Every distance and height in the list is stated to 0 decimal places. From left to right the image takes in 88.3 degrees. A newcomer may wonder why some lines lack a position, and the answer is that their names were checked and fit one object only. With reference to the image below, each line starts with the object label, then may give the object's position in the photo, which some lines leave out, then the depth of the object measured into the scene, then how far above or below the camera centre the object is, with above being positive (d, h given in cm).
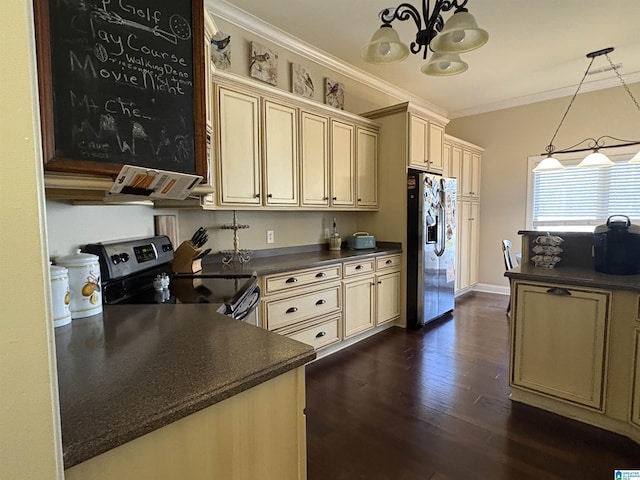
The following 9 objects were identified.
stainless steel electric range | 148 -36
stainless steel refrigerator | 362 -31
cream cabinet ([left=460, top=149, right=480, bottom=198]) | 502 +67
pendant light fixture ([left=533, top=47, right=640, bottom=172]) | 297 +95
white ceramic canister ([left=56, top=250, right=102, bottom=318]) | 123 -24
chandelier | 183 +107
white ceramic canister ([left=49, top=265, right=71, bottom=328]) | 111 -26
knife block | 222 -27
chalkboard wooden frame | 80 +35
